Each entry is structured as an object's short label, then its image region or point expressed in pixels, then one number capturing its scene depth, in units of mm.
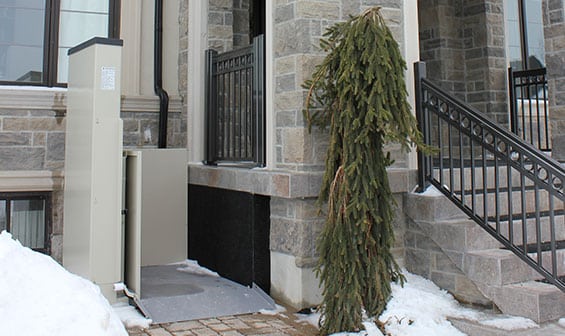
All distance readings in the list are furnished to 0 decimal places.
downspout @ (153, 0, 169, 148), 6070
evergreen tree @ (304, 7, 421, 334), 3600
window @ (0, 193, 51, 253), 5483
